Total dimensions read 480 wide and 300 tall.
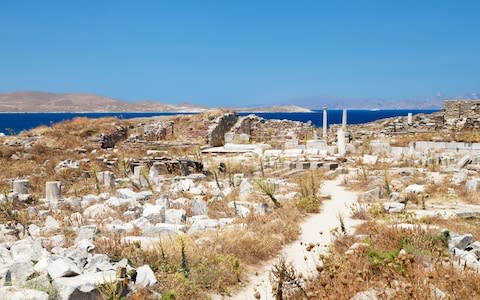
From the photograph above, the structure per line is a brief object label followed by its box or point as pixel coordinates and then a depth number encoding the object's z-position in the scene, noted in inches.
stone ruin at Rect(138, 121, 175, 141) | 1130.0
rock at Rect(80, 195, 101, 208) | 462.8
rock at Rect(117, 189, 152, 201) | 485.4
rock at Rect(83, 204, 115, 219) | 411.2
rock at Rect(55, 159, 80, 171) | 712.4
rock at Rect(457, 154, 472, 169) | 700.7
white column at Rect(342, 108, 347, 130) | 1214.9
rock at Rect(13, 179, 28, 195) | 525.8
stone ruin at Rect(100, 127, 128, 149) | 1009.5
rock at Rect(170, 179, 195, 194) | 544.4
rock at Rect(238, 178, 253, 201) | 503.1
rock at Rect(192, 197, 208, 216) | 426.6
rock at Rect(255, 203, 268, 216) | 417.1
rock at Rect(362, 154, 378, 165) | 780.7
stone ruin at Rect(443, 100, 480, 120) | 1235.9
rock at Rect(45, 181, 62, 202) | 513.7
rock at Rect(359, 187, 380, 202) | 498.6
